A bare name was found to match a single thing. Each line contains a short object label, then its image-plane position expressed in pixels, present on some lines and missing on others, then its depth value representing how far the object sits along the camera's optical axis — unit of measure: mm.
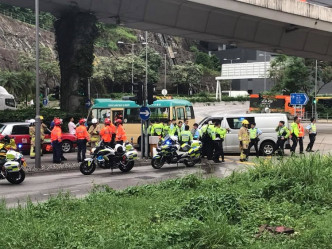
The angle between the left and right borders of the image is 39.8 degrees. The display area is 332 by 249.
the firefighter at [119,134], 15453
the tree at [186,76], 85125
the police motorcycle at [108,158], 14398
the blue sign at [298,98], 29172
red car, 20453
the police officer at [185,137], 16219
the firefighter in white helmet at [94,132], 20250
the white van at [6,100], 36188
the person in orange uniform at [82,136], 16953
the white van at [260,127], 20312
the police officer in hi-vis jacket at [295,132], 20250
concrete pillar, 26266
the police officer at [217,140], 17453
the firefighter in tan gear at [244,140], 17766
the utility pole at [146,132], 18677
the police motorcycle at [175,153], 15578
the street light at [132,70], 70688
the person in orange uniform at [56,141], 17188
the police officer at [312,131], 21484
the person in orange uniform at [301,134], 20609
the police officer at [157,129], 19203
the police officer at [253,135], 18672
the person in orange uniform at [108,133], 15155
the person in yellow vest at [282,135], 19078
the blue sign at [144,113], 18516
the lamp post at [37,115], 16016
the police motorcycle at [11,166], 12586
